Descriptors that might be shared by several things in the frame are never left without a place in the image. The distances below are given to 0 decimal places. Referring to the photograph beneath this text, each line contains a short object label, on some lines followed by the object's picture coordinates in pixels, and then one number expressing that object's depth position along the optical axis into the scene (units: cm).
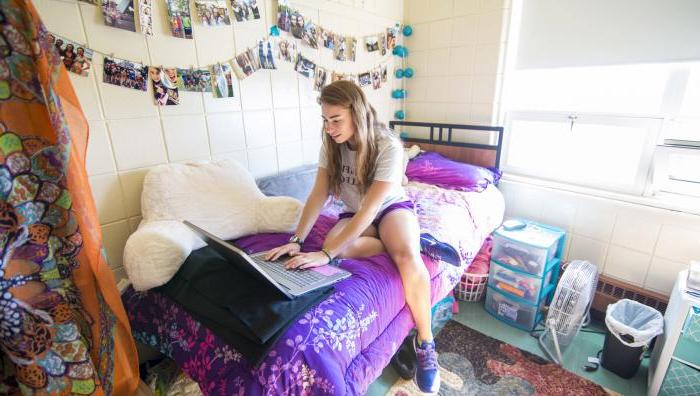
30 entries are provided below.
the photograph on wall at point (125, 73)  131
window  174
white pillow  116
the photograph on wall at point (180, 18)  143
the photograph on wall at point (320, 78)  211
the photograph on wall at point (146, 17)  134
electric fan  161
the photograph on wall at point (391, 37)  254
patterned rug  140
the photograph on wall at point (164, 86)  143
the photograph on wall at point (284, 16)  179
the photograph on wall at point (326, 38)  207
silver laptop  97
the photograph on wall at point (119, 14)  126
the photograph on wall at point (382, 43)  249
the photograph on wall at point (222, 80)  162
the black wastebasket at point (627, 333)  140
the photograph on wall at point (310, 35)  196
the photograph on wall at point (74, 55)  119
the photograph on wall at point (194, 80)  152
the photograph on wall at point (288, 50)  187
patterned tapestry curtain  77
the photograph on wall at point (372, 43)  239
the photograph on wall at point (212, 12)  151
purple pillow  215
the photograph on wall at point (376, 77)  251
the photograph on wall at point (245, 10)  162
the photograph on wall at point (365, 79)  241
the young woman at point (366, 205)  129
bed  86
